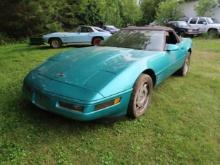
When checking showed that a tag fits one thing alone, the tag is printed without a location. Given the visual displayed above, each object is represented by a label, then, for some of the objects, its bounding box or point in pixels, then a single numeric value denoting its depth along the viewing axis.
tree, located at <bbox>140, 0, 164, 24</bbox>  18.26
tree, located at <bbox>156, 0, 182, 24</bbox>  15.04
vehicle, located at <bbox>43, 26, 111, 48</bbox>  7.34
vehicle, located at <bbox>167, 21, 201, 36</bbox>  11.66
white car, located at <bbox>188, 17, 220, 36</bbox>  11.36
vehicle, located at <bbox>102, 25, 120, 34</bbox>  10.69
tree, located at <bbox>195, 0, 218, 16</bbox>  13.87
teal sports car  1.97
